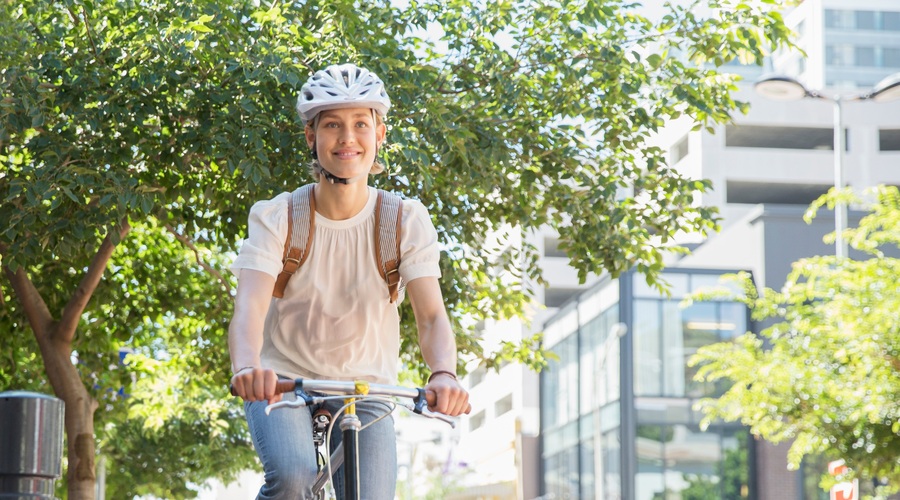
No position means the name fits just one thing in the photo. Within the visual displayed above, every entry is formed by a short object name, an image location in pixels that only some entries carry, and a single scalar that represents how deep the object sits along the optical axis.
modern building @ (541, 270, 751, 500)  43.25
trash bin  5.74
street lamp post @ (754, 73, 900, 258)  19.11
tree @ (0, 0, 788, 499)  9.45
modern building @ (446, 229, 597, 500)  63.28
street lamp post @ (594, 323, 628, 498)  39.69
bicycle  3.33
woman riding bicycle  3.86
